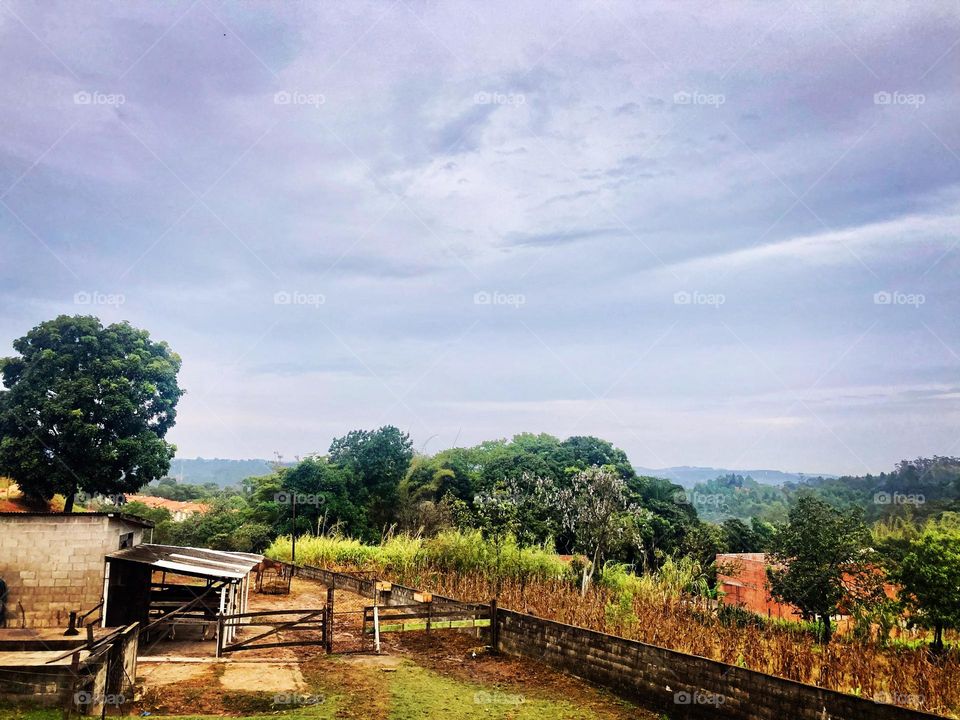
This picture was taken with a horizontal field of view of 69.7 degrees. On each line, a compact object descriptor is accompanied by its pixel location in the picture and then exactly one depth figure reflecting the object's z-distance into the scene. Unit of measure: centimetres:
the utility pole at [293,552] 2868
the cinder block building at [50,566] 1447
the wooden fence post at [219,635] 1342
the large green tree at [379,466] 4125
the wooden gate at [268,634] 1336
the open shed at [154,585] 1449
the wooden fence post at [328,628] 1398
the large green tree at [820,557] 1745
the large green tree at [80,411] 2964
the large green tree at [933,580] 1602
